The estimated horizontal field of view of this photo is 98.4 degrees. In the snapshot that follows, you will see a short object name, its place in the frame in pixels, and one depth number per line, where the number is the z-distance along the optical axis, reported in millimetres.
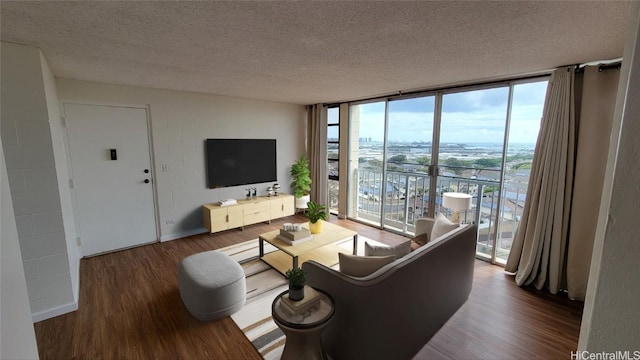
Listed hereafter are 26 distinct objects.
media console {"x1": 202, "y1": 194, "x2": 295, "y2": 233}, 4312
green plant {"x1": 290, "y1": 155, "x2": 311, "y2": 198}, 5344
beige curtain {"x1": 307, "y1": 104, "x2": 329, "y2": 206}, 5438
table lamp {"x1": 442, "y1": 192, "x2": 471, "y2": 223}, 3164
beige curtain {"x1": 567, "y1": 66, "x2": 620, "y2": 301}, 2512
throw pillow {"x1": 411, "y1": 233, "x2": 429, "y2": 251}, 2566
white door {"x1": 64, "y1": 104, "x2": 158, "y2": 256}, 3461
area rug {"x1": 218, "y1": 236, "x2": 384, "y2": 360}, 2137
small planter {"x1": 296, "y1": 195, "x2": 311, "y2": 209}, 5496
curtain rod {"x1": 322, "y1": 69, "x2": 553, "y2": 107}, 2987
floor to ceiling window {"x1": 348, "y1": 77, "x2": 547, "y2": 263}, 3236
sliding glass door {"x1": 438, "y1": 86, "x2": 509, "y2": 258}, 3381
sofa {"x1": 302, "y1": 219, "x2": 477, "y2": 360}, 1587
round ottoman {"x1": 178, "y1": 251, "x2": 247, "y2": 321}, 2320
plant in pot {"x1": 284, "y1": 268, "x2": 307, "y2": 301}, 1669
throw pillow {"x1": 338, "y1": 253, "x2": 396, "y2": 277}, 1864
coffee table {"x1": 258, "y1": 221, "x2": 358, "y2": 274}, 3121
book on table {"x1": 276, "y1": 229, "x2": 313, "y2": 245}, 3225
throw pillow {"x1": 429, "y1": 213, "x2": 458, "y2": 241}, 2559
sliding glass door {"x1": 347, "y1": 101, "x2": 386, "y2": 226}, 4740
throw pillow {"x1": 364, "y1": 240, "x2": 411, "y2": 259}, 2162
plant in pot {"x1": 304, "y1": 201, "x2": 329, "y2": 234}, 3443
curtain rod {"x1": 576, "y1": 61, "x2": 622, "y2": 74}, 2405
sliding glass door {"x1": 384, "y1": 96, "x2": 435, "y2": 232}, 4082
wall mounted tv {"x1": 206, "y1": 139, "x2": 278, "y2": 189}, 4559
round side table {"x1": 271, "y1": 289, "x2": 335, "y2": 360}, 1540
